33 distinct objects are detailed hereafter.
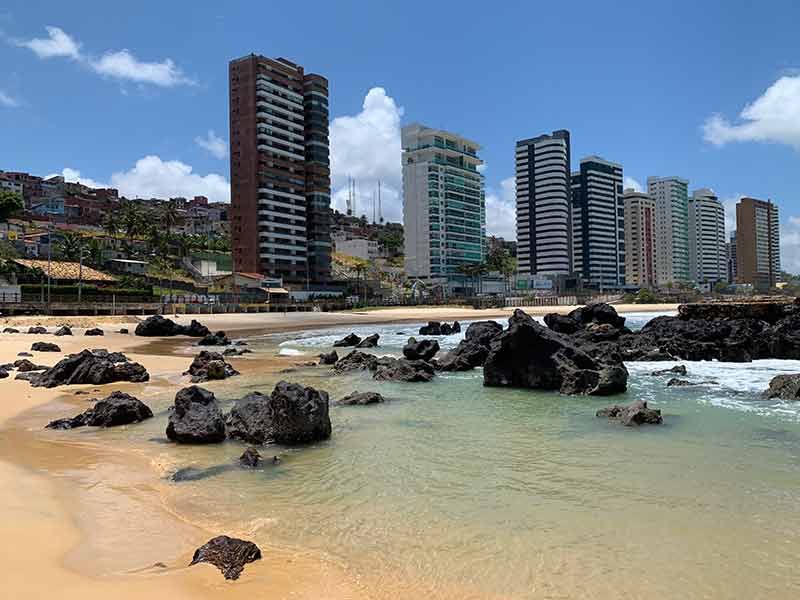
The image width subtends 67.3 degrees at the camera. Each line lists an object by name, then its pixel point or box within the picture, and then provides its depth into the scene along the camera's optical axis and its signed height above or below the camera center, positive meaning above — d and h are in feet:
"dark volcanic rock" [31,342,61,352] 105.29 -6.58
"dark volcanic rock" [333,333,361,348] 146.61 -8.79
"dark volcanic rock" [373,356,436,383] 78.95 -8.95
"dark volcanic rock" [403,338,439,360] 100.71 -7.68
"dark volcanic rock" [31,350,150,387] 69.21 -7.54
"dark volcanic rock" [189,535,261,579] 20.65 -8.74
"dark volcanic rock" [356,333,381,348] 142.20 -8.75
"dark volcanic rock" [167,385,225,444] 41.98 -8.02
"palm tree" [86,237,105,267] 357.61 +33.33
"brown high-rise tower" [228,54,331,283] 447.42 +105.44
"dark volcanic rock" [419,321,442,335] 185.06 -7.62
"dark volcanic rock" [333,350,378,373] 89.84 -8.76
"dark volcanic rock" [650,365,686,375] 82.07 -9.48
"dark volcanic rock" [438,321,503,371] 91.66 -7.33
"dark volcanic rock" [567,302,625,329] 132.98 -2.93
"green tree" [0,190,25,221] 357.61 +64.35
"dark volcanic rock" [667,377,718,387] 71.26 -9.73
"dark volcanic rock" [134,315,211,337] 169.37 -5.88
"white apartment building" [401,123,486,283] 627.46 +104.77
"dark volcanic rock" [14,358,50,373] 77.71 -7.40
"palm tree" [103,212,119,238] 440.33 +61.18
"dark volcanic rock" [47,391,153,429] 47.24 -8.50
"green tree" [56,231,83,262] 354.95 +36.87
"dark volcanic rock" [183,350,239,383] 79.05 -8.41
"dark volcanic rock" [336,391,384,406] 59.93 -9.43
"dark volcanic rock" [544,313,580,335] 128.36 -4.46
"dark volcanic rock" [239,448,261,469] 36.06 -9.18
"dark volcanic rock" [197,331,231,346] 144.05 -7.90
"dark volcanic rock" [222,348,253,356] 118.17 -8.89
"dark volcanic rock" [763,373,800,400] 59.98 -8.92
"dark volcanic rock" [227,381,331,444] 42.14 -8.01
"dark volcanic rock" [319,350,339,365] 101.30 -8.97
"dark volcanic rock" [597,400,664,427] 48.06 -9.21
